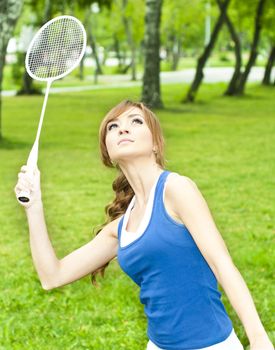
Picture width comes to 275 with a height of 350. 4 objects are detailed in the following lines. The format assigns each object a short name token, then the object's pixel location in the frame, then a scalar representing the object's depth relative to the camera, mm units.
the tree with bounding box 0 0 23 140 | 14875
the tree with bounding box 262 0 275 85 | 33312
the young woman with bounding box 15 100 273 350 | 2887
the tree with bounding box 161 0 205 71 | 54412
